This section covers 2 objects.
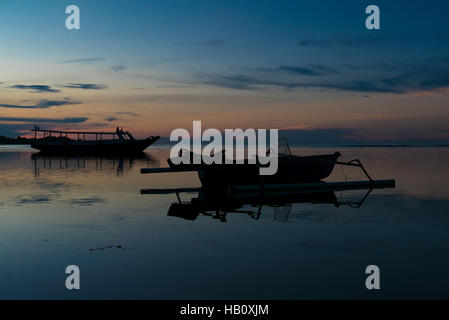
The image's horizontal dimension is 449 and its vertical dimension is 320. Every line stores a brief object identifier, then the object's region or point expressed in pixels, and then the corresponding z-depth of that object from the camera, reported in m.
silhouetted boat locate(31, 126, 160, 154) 85.75
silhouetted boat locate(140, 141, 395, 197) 21.33
